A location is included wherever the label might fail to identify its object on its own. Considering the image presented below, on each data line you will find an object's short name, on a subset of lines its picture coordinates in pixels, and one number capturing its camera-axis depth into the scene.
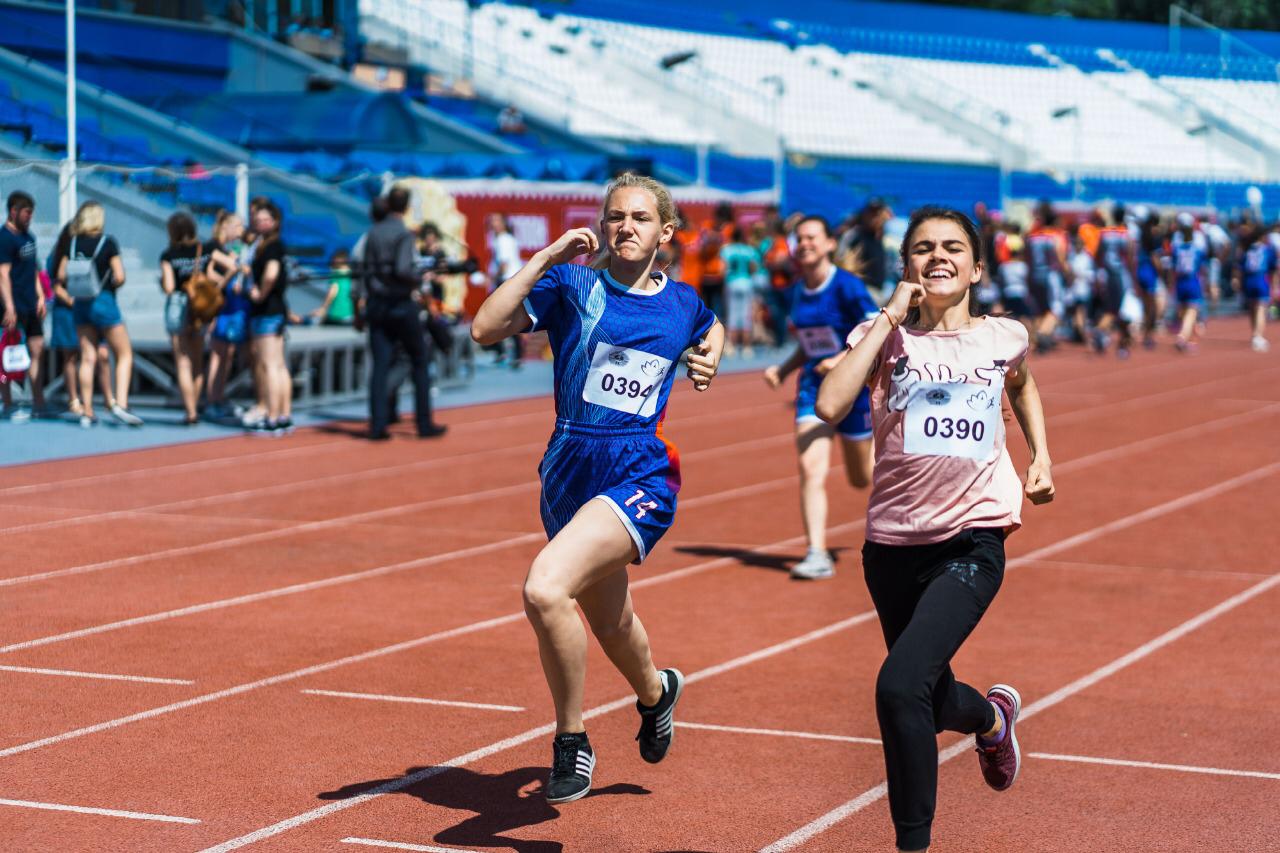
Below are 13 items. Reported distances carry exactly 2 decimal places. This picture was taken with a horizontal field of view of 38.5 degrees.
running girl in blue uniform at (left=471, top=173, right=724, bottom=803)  5.33
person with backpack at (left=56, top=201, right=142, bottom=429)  15.72
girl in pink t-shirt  4.80
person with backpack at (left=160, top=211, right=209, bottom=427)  16.08
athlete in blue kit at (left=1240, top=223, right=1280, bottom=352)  27.42
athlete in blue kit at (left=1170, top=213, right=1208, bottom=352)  27.56
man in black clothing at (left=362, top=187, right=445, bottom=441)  15.48
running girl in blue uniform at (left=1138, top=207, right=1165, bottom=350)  27.50
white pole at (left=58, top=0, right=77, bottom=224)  17.41
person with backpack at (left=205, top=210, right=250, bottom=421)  16.14
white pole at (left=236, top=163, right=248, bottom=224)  19.89
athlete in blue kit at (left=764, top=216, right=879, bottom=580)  9.98
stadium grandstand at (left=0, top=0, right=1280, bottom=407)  25.03
